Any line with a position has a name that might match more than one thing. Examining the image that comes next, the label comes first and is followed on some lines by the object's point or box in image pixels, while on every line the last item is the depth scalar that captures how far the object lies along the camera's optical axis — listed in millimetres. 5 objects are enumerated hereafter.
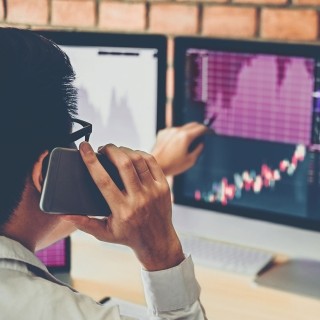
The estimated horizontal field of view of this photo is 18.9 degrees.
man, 1287
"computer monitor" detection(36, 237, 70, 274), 1887
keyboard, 1953
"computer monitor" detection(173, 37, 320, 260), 1865
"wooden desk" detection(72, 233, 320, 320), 1797
